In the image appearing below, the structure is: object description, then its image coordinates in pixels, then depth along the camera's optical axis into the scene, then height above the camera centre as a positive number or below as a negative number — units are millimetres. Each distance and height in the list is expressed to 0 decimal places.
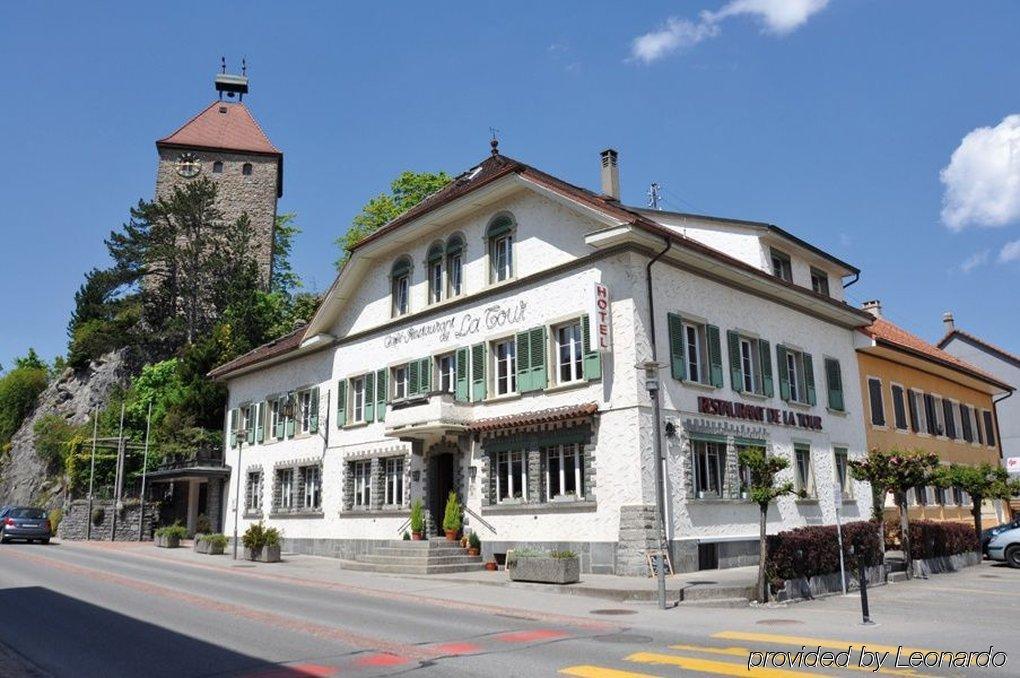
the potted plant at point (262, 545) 24953 -1072
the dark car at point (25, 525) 32000 -426
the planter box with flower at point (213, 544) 27906 -1152
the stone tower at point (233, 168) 63375 +27787
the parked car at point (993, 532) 23466 -1055
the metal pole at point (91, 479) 38625 +1655
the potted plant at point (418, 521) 22547 -370
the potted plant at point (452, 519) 21825 -318
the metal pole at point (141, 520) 38153 -355
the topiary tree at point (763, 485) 14016 +300
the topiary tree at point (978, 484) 24062 +441
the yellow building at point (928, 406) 28391 +3736
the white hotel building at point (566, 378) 18766 +3569
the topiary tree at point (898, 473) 18547 +631
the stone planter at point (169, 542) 31750 -1190
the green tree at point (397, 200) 45750 +18004
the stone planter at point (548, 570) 16375 -1340
